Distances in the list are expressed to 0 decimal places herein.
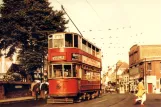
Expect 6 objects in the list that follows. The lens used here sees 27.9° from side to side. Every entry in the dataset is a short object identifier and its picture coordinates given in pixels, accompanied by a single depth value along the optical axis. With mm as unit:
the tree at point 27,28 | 39875
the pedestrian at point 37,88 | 32134
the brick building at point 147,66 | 69250
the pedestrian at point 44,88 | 33906
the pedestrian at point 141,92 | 21078
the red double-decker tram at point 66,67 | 23688
